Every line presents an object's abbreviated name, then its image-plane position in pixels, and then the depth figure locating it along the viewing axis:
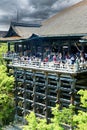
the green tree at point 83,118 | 23.03
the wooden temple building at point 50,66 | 31.17
